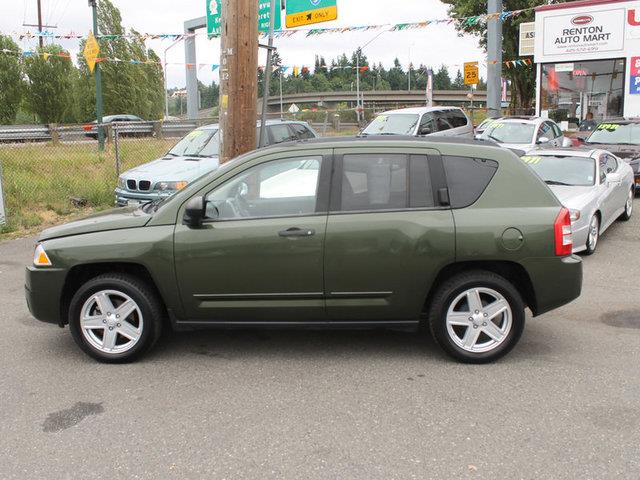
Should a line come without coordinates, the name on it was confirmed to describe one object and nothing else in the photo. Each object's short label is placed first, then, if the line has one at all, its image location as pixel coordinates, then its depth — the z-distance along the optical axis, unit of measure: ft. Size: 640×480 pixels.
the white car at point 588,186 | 26.25
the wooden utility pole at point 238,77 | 22.94
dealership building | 66.44
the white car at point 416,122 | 49.44
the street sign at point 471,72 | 77.61
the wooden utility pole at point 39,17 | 167.12
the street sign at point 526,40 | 77.61
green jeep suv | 14.85
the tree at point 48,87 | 113.80
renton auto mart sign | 66.85
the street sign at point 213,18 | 56.90
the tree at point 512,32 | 106.16
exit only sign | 49.14
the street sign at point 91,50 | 58.03
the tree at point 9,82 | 113.50
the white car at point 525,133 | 46.88
